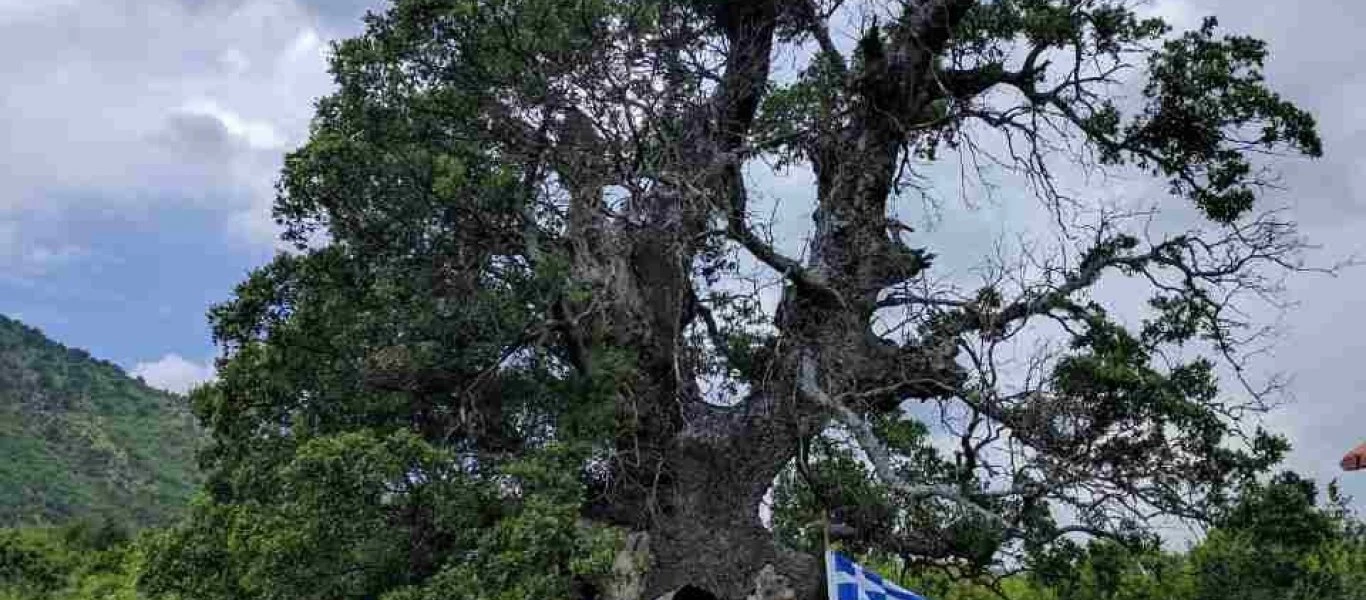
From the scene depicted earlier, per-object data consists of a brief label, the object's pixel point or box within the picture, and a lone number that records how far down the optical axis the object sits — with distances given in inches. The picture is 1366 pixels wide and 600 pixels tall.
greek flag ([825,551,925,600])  362.3
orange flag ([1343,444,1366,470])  410.9
